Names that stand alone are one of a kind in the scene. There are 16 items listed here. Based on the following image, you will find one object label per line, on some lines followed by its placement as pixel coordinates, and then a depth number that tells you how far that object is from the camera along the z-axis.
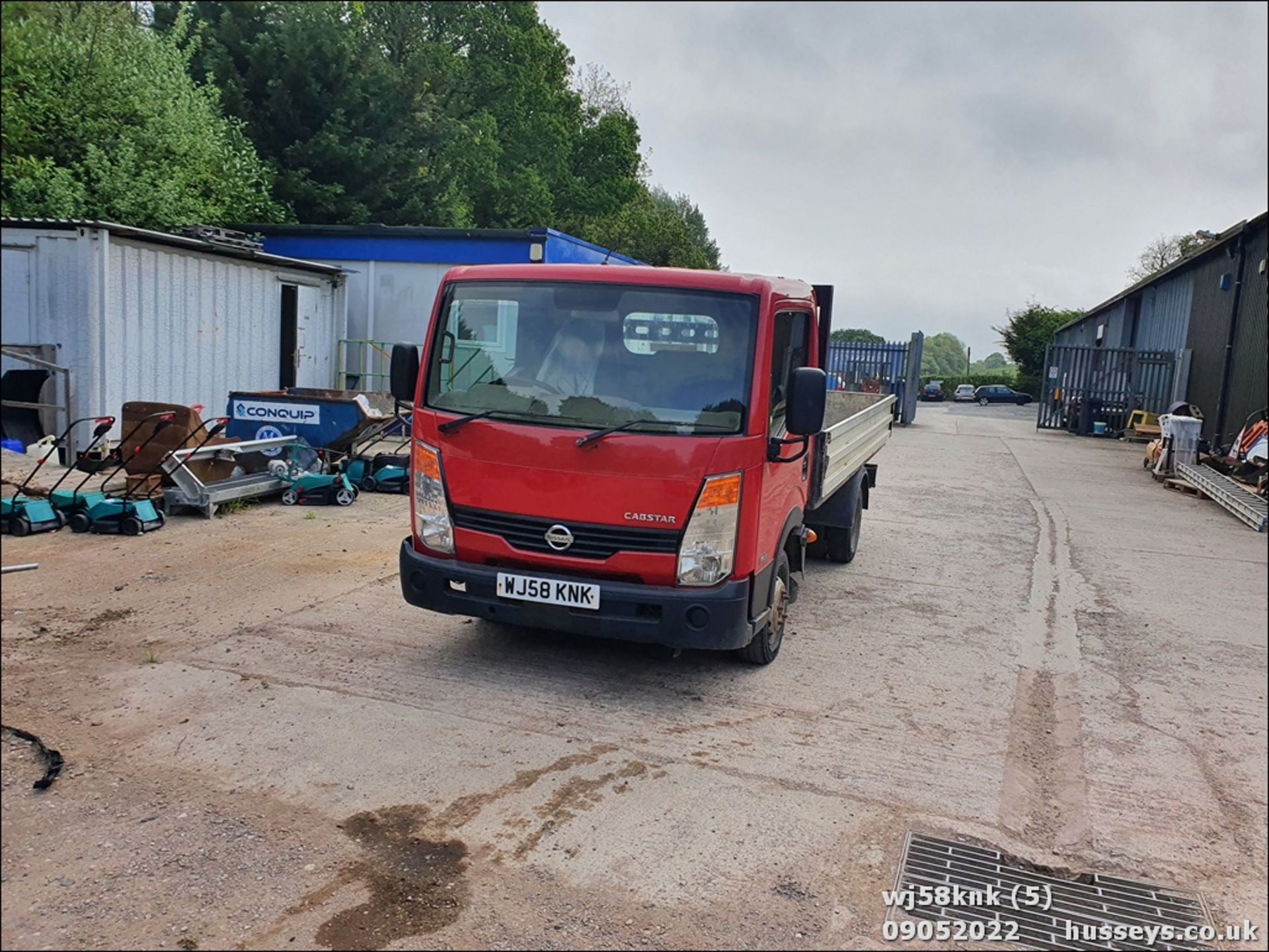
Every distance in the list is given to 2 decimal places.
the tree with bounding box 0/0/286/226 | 15.28
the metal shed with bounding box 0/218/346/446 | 11.11
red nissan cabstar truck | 4.80
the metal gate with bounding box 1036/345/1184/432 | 24.31
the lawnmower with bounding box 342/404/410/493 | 11.23
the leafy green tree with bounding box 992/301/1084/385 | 51.03
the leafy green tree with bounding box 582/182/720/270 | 36.44
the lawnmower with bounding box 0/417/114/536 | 7.73
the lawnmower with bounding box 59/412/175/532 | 8.30
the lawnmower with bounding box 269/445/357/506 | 10.24
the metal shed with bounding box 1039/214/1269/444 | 17.47
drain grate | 3.21
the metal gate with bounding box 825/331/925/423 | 27.05
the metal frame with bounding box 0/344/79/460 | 8.62
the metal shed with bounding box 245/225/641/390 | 15.96
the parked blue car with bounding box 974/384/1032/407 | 50.28
